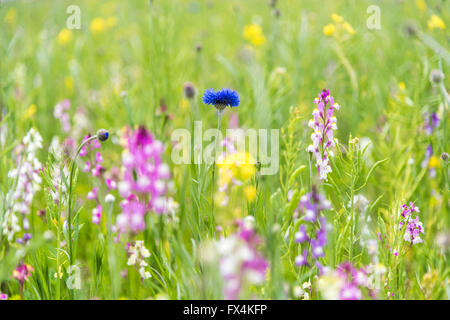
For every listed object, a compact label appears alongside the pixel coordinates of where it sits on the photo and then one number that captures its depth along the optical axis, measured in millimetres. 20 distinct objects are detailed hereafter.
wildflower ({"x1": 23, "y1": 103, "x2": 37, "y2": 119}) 1731
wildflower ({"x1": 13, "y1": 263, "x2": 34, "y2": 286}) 1430
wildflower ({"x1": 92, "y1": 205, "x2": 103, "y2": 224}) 1518
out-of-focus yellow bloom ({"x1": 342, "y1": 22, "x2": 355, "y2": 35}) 1718
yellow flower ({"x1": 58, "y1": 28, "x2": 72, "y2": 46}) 3077
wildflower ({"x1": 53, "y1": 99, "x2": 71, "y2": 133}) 2007
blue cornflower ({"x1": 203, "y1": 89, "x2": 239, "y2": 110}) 1402
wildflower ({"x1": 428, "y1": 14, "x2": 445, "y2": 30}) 1702
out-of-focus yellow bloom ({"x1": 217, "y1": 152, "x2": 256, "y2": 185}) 1311
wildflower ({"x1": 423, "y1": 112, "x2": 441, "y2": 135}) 1634
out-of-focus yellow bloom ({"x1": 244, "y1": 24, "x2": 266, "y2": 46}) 2377
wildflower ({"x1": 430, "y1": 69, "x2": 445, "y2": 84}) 1456
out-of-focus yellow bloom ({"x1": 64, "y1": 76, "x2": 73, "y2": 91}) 2584
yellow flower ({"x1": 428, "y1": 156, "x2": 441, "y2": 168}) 1573
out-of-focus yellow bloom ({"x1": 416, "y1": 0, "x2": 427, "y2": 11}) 2850
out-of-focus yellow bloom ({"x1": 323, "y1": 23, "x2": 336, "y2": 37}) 1771
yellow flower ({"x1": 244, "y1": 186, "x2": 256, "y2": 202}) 1346
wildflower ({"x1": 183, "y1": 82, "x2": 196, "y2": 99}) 1402
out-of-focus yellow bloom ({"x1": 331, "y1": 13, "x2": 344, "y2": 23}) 1727
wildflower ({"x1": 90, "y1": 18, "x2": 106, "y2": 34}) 3053
